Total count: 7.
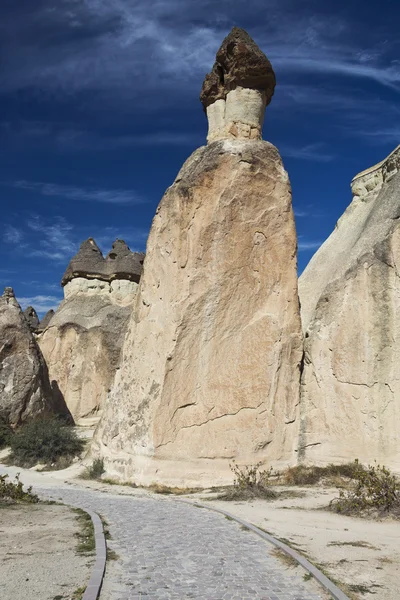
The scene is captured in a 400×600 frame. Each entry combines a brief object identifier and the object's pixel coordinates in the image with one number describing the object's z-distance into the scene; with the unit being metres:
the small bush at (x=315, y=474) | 9.27
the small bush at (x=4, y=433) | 15.05
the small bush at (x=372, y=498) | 6.80
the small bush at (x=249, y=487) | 8.17
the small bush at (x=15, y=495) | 8.16
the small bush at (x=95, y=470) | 10.58
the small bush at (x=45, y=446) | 13.09
